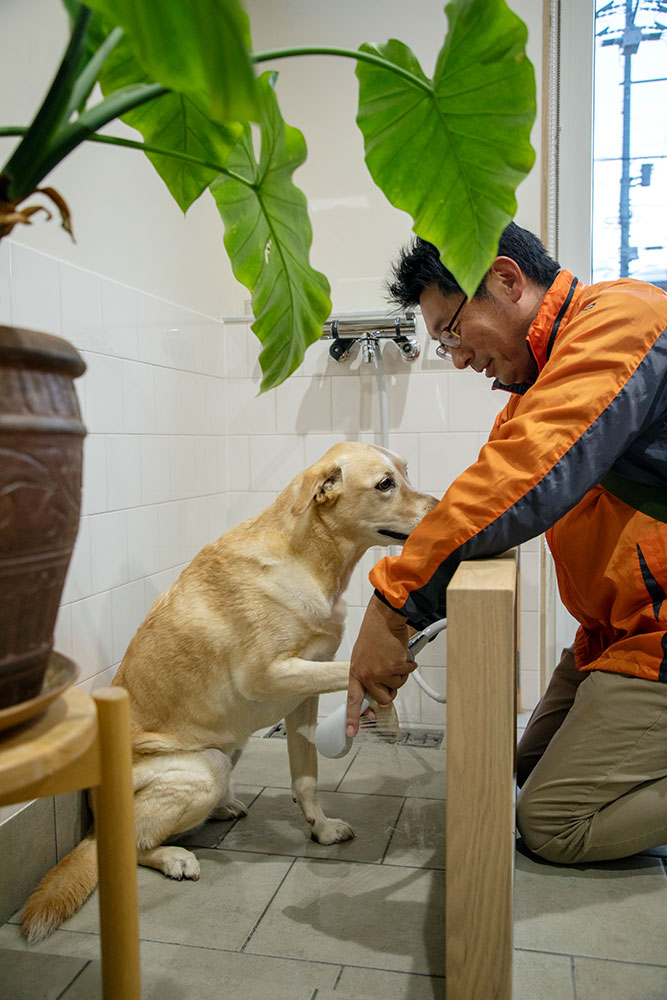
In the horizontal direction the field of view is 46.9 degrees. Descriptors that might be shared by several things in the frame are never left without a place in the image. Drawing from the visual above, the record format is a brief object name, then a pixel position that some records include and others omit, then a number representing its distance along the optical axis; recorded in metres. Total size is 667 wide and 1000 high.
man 1.24
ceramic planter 0.60
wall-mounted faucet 2.57
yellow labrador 1.72
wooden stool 0.66
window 2.60
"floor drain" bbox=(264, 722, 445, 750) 2.50
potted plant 0.54
